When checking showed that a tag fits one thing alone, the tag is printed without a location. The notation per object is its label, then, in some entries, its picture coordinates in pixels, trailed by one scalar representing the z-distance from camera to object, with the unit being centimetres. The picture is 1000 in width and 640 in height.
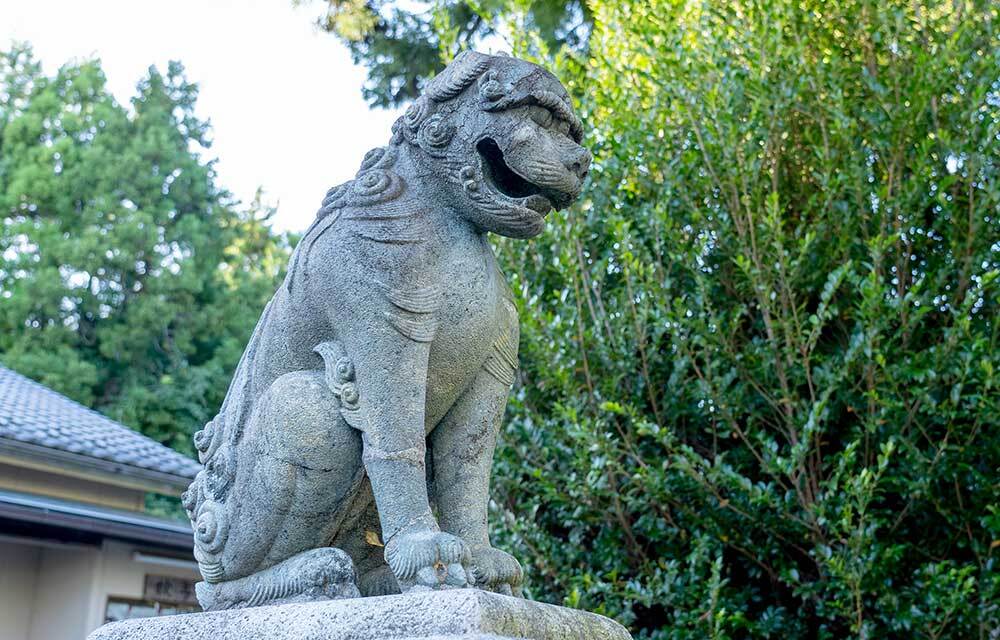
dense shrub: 496
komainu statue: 269
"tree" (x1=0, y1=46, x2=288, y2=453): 1747
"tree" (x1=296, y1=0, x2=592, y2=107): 1074
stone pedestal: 226
